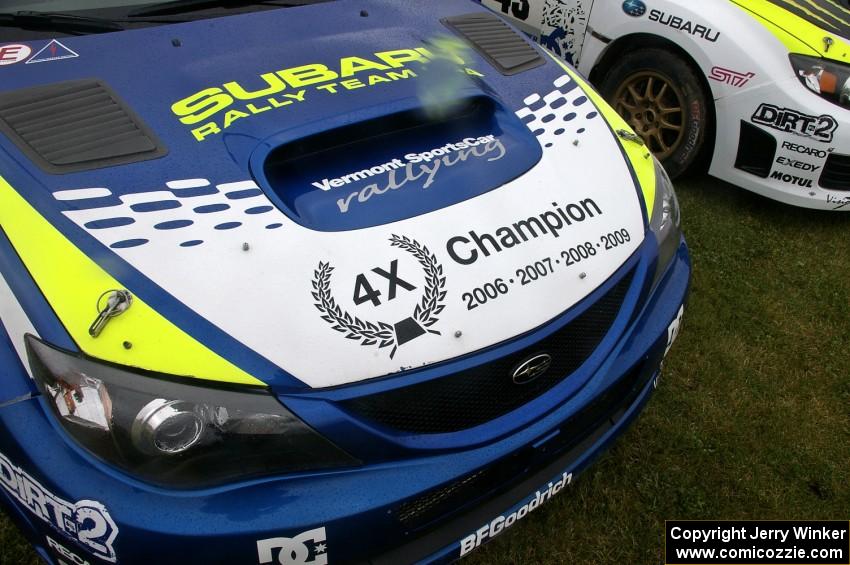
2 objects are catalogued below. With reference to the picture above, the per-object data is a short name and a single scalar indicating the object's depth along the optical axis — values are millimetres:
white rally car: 3559
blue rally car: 1457
